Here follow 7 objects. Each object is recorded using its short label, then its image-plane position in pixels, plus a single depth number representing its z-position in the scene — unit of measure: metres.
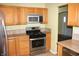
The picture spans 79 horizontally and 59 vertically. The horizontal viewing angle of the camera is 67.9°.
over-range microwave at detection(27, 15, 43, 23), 2.24
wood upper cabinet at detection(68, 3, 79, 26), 1.40
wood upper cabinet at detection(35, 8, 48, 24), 2.32
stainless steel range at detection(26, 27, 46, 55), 2.14
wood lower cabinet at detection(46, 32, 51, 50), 2.33
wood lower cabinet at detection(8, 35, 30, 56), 1.96
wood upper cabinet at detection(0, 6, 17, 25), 2.00
